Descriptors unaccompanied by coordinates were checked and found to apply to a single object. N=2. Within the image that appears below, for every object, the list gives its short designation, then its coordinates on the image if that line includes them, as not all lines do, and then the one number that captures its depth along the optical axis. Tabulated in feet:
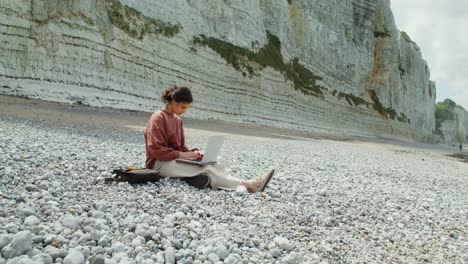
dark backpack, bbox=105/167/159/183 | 17.24
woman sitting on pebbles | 18.33
